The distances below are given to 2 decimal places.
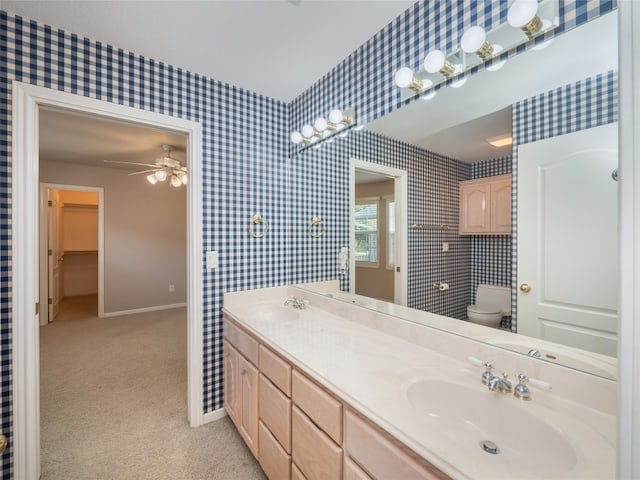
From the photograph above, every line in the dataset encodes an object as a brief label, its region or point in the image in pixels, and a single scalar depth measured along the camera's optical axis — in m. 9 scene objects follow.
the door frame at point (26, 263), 1.46
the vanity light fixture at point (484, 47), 0.98
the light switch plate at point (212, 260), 2.03
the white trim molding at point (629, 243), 0.39
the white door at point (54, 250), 4.41
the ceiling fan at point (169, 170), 3.46
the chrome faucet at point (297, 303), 2.05
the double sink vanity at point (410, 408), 0.72
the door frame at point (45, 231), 4.17
